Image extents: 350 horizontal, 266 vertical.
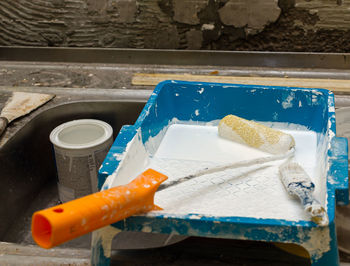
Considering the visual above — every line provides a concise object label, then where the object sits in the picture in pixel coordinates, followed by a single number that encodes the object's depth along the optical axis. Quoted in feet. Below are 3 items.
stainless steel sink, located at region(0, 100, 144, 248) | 3.92
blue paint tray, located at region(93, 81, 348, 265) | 2.06
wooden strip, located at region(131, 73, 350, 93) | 4.54
